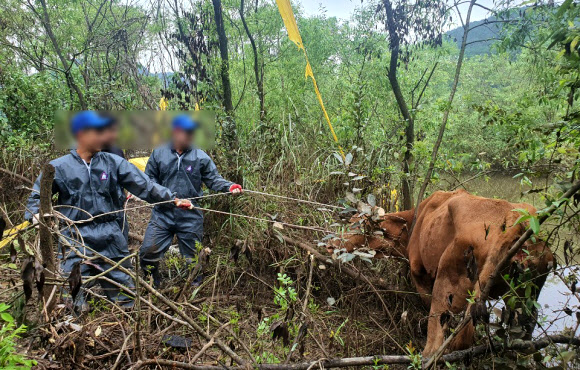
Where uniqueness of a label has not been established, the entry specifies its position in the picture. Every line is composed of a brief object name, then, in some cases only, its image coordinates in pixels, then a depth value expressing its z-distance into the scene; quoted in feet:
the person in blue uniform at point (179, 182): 13.98
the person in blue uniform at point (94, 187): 11.07
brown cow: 7.90
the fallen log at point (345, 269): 11.86
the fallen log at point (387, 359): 7.20
